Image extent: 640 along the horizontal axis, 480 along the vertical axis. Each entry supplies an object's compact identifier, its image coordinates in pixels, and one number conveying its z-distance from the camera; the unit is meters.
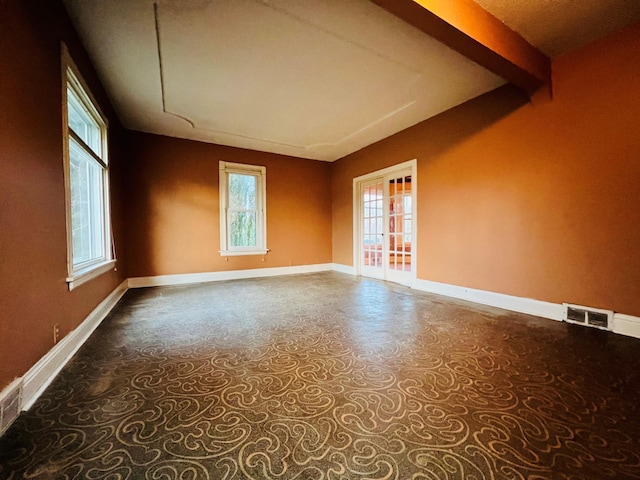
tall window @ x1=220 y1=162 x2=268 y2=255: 5.14
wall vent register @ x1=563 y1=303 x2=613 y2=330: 2.42
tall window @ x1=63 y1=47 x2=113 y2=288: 2.09
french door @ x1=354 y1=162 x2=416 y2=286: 4.54
